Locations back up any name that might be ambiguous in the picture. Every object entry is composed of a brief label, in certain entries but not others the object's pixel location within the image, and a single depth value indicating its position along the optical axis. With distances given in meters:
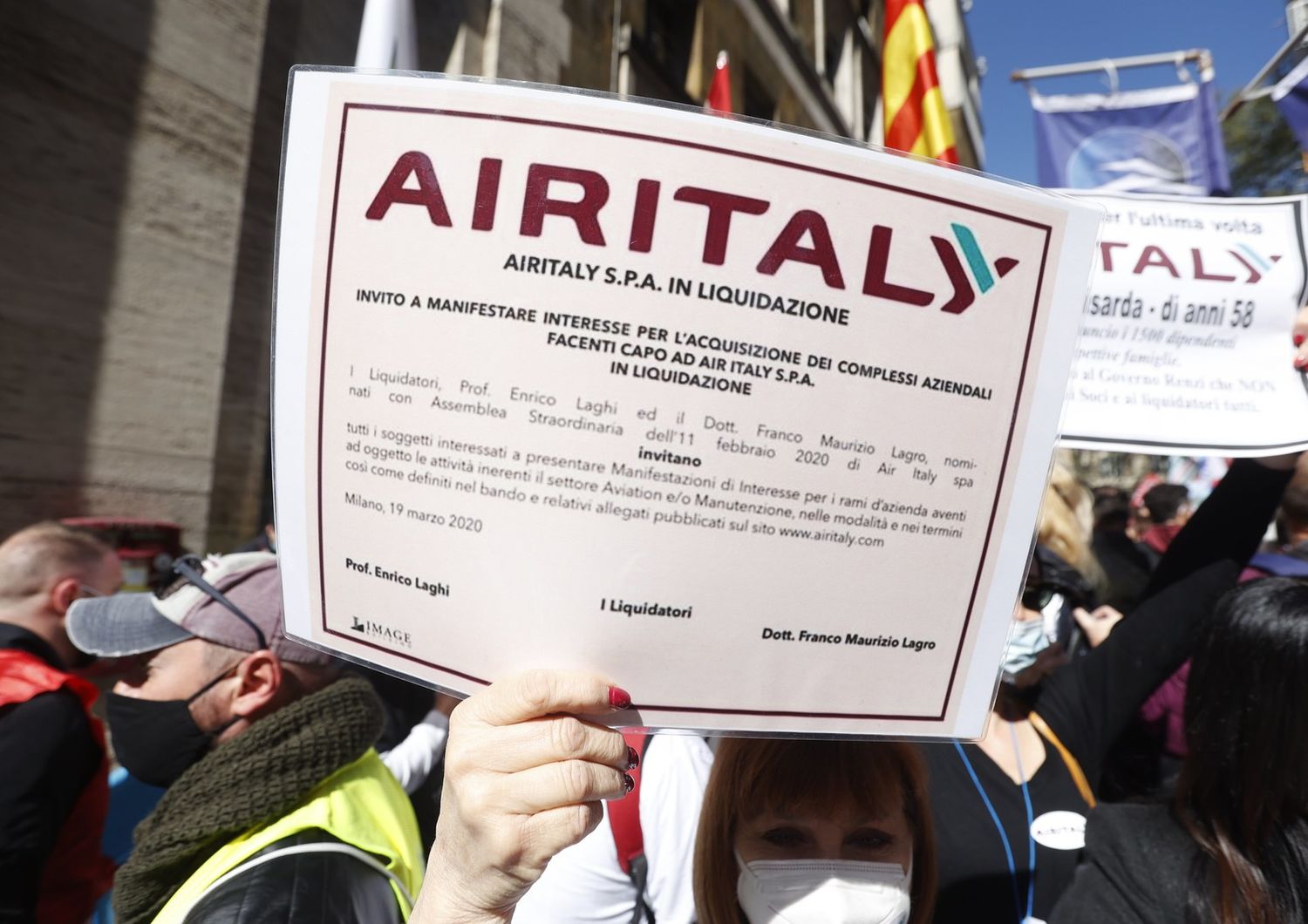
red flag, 3.77
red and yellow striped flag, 3.04
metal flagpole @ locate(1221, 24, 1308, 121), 3.29
